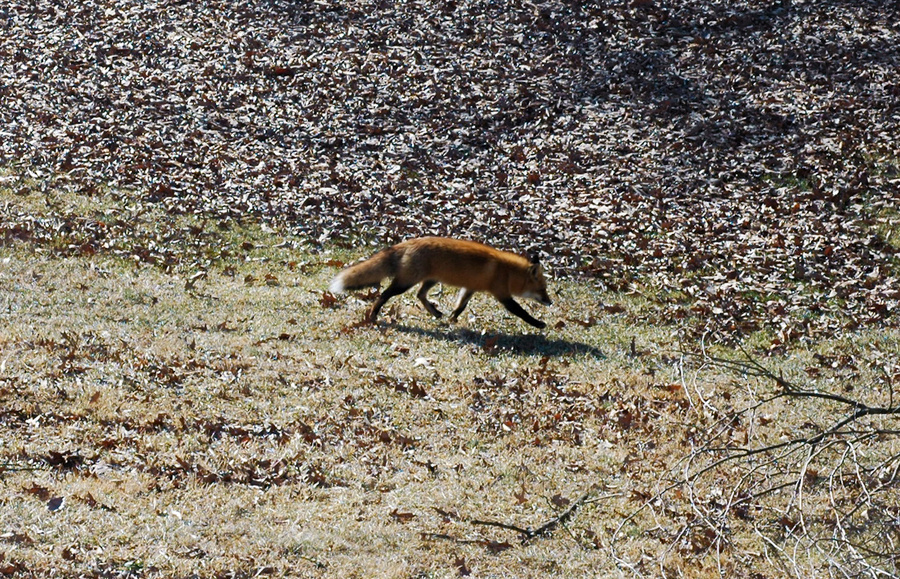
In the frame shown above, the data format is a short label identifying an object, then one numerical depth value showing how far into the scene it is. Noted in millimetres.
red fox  22812
